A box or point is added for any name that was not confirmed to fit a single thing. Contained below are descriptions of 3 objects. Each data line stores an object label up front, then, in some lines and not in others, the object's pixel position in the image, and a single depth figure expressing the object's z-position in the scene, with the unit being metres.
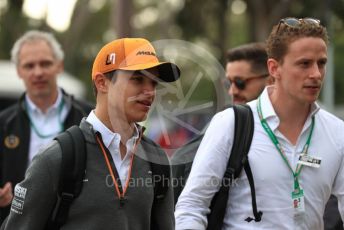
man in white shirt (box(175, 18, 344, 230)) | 8.97
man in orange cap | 7.86
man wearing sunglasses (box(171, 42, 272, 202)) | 12.60
